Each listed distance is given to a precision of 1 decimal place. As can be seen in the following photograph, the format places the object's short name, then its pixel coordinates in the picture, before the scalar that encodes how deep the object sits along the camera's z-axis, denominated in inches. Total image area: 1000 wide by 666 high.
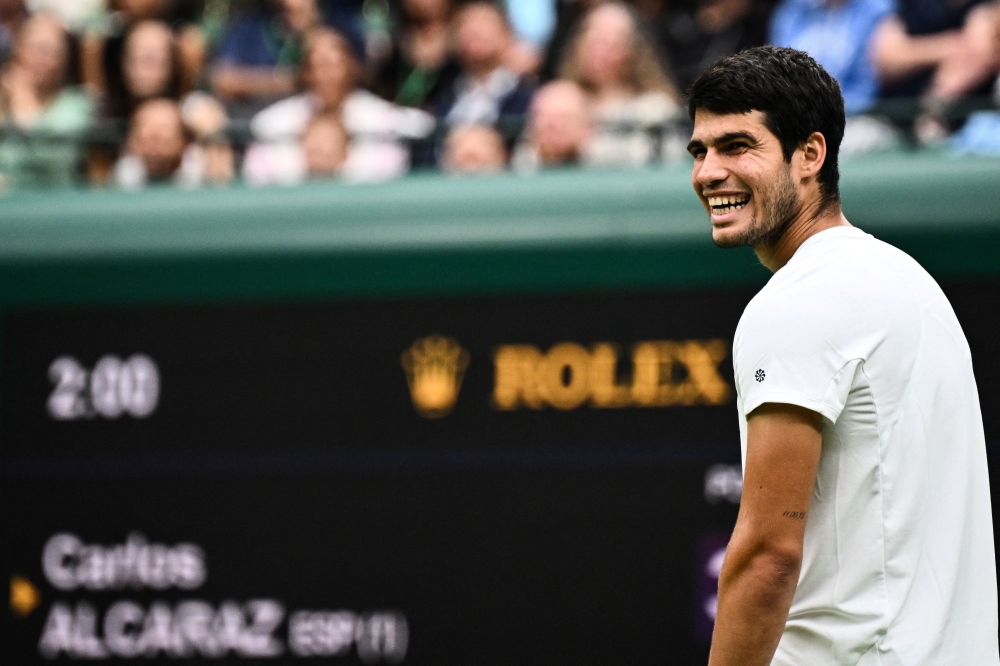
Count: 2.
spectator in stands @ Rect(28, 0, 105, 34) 539.2
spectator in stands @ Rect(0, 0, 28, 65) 541.7
